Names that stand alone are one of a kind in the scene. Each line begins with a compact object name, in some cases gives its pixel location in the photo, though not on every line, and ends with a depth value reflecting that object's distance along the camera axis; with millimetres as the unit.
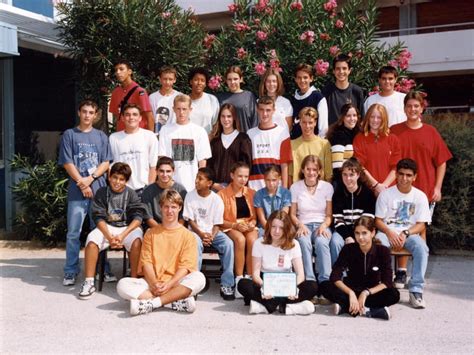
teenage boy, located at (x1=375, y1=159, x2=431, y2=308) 5793
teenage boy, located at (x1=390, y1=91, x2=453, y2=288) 6430
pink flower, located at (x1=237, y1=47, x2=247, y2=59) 8992
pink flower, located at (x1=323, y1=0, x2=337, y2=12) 9230
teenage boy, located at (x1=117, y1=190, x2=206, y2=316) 5223
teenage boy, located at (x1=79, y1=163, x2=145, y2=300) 5926
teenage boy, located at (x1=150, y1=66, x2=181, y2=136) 7215
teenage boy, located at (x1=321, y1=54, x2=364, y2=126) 6945
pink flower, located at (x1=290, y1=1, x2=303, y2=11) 9227
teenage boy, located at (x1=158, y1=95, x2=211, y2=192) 6500
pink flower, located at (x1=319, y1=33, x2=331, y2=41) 8891
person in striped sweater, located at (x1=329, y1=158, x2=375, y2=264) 5953
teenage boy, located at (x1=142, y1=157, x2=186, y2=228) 6102
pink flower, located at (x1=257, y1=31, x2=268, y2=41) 9023
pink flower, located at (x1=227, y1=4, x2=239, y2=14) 9891
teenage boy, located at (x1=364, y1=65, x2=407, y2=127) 6895
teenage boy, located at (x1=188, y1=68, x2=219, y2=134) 7160
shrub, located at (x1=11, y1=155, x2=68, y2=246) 8523
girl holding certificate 5188
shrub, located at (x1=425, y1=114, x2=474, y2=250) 7910
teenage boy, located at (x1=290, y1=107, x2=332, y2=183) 6387
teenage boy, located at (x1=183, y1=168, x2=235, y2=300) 5977
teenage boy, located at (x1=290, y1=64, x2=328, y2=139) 6781
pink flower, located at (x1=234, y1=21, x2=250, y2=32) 9328
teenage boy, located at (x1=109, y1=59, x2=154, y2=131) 7070
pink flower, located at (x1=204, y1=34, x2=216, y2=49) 9641
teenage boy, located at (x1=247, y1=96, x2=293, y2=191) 6488
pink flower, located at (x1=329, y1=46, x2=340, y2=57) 8688
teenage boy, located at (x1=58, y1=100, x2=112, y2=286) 6457
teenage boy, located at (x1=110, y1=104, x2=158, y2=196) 6492
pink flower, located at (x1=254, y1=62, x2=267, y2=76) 8586
